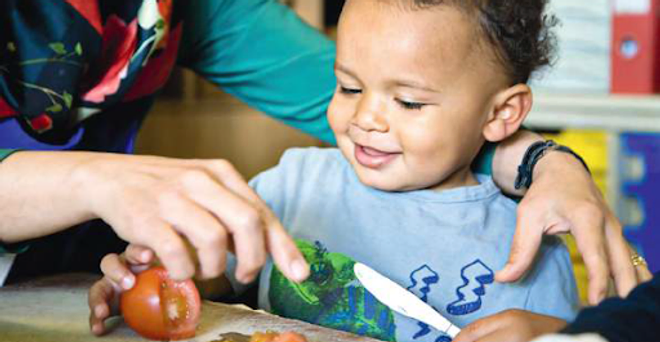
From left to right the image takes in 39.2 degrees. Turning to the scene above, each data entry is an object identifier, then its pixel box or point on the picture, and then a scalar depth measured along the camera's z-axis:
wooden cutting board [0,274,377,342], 0.83
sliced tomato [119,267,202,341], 0.82
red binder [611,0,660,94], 2.36
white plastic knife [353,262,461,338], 0.92
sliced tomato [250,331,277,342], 0.78
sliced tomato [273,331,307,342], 0.75
